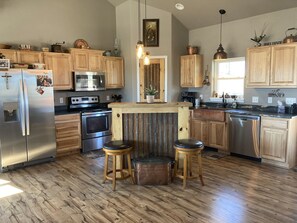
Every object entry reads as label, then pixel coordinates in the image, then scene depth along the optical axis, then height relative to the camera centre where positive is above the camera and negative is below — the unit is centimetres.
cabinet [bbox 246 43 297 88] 420 +44
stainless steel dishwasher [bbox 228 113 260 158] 446 -84
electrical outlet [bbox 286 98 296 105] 453 -21
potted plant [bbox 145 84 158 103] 367 -6
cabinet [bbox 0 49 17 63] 437 +69
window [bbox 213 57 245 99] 538 +33
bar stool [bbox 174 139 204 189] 328 -80
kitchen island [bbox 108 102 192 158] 356 -52
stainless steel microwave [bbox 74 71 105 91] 539 +24
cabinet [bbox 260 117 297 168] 409 -90
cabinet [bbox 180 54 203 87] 580 +50
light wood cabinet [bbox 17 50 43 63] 456 +68
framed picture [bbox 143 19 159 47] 581 +142
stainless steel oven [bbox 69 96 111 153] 526 -70
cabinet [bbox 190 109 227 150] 501 -80
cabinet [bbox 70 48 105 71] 533 +73
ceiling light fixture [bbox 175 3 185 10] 528 +187
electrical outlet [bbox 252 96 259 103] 507 -18
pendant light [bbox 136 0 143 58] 359 +64
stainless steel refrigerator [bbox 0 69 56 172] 406 -46
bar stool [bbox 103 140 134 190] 330 -84
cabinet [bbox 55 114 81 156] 490 -87
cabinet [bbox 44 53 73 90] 495 +50
